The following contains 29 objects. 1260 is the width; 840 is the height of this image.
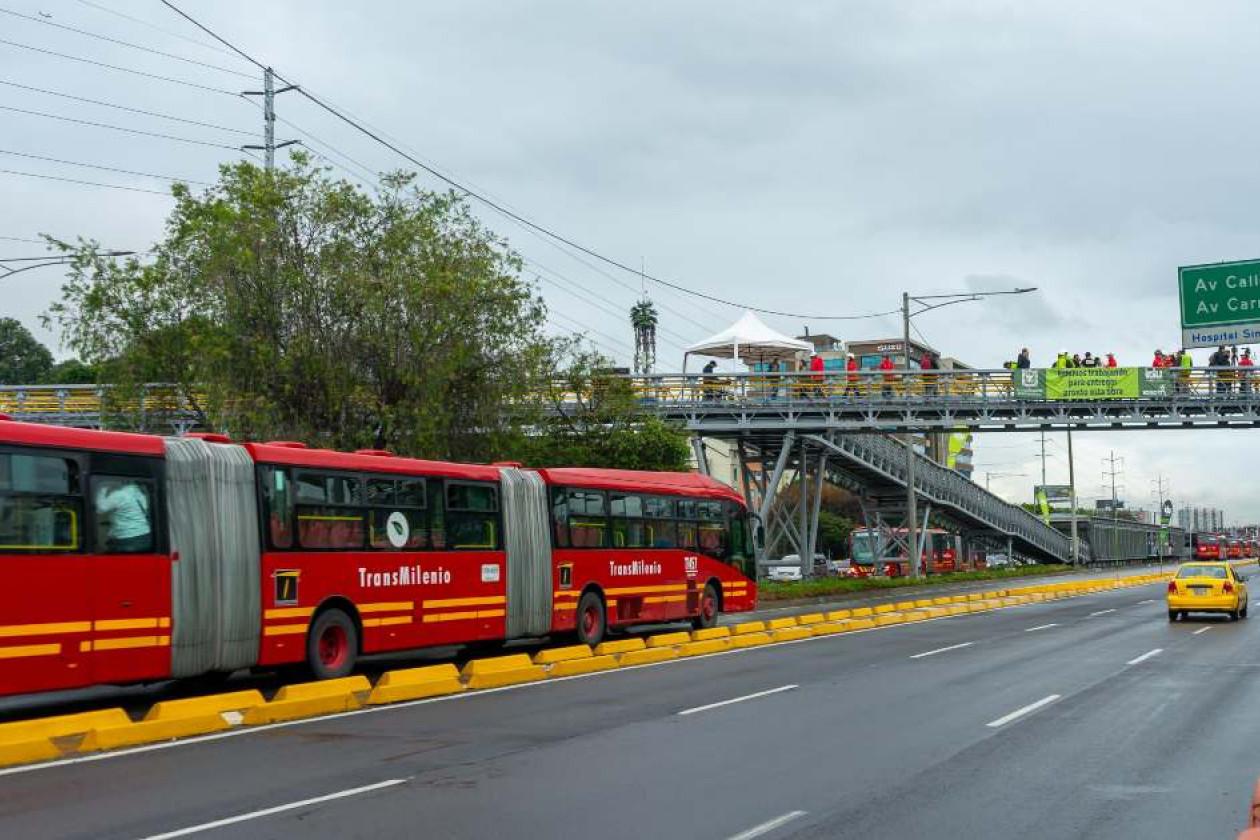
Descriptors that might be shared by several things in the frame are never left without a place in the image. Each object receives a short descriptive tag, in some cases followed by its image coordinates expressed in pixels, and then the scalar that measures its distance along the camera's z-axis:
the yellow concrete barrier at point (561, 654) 20.02
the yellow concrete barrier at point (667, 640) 23.25
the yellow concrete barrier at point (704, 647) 22.56
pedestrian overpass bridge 45.06
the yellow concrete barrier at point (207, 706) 13.28
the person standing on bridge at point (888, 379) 45.42
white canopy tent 57.59
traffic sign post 36.31
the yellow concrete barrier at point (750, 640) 24.20
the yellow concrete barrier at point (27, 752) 11.34
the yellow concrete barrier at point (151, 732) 12.13
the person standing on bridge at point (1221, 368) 45.36
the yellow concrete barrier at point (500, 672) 17.52
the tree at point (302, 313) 27.25
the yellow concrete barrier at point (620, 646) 21.86
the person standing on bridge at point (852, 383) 44.43
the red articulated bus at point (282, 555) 13.91
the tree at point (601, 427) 38.75
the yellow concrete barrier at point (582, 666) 19.11
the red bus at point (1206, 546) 101.31
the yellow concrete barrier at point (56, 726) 11.98
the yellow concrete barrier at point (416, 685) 15.79
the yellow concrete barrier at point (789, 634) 25.61
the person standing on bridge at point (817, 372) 44.40
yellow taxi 30.77
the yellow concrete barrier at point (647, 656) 20.75
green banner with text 44.88
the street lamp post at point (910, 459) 45.00
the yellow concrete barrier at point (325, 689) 14.77
